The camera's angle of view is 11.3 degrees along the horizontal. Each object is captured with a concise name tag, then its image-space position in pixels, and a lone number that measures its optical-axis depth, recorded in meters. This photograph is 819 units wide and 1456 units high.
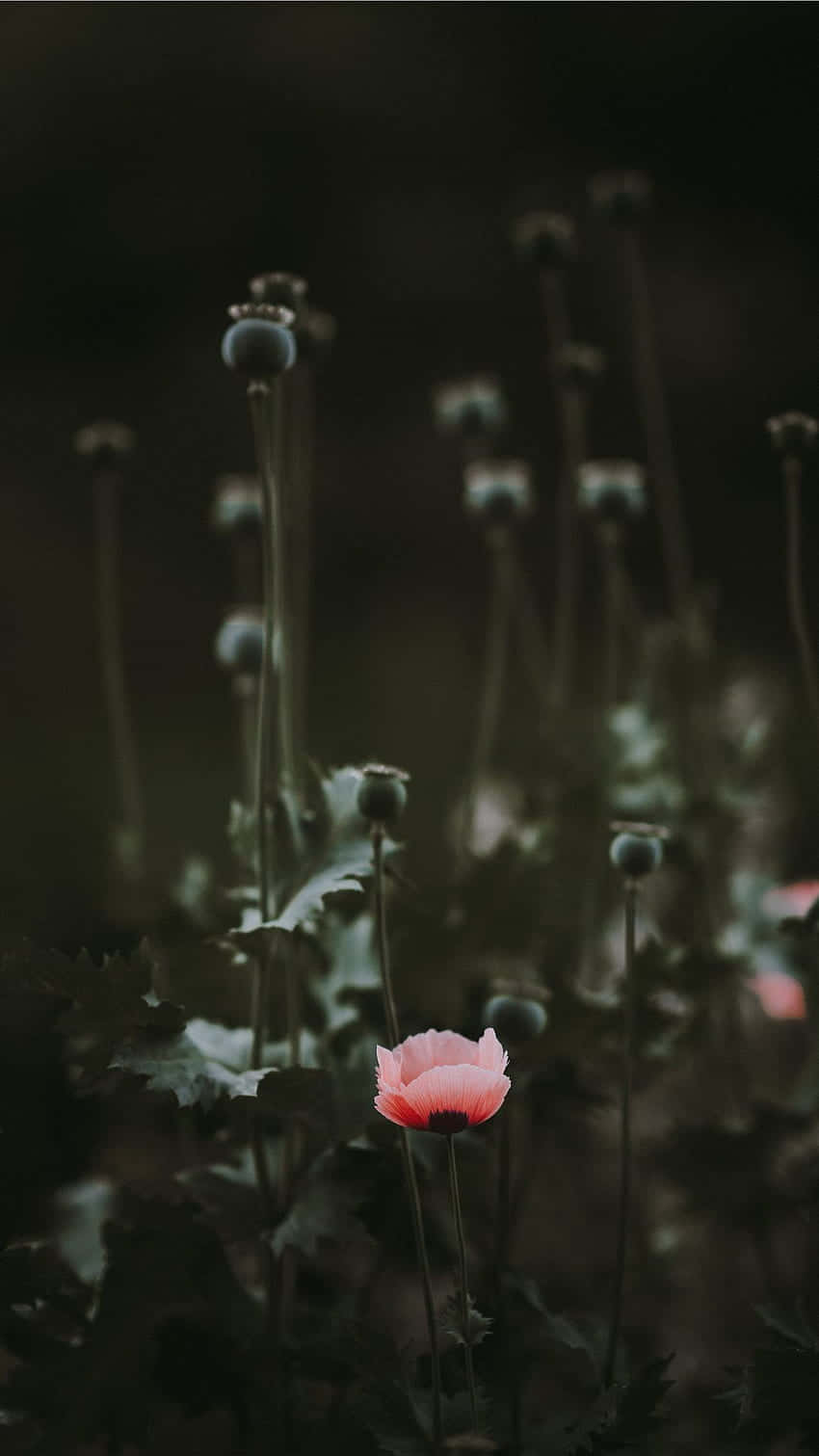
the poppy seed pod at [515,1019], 2.01
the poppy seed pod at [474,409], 2.42
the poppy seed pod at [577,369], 2.34
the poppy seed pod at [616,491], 2.30
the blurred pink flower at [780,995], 2.52
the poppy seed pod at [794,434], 2.07
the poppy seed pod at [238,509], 2.32
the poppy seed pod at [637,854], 2.00
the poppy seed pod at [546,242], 2.30
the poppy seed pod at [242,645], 2.22
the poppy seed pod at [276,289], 2.08
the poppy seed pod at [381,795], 1.96
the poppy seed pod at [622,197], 2.33
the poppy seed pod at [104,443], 2.32
